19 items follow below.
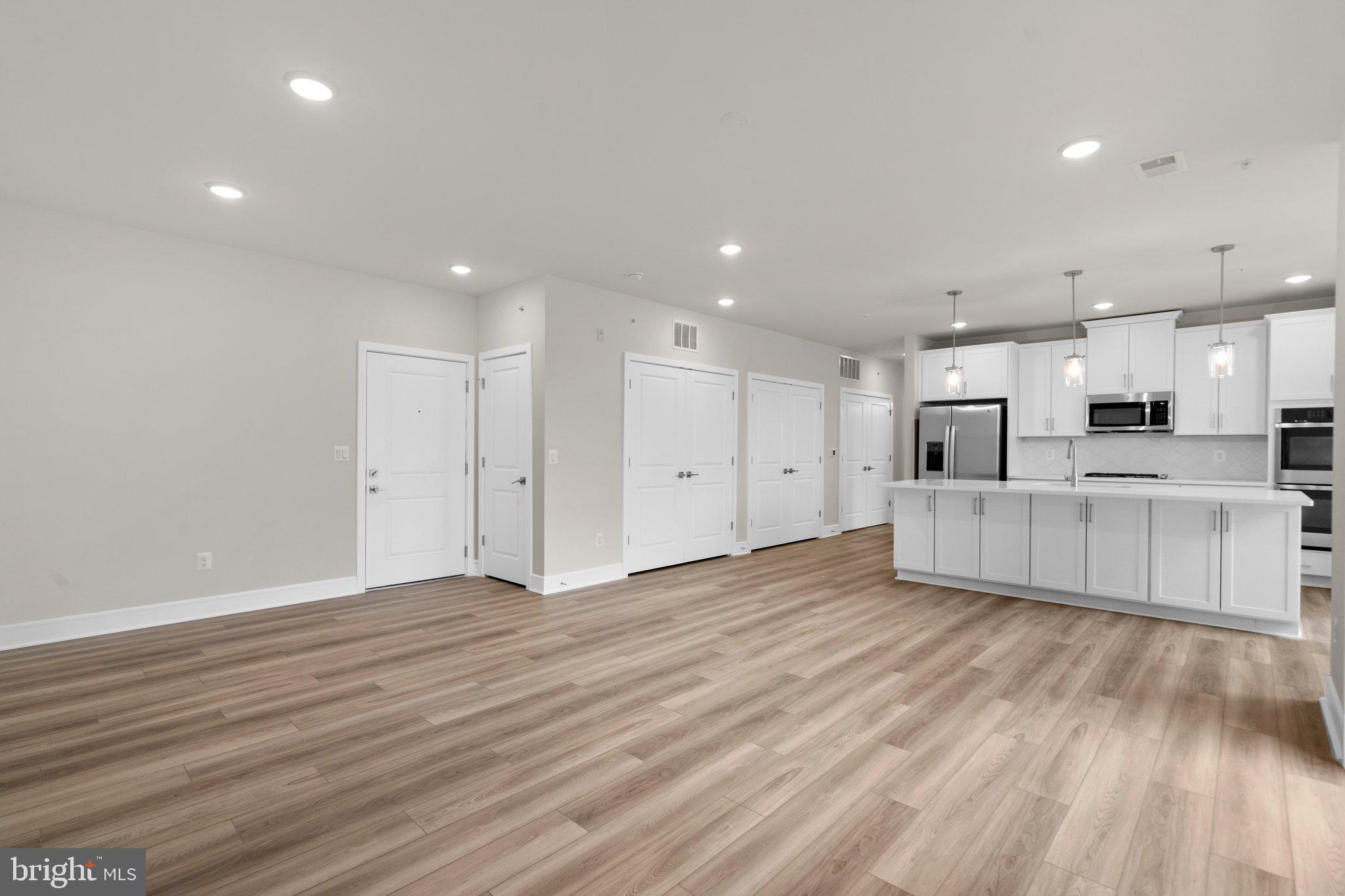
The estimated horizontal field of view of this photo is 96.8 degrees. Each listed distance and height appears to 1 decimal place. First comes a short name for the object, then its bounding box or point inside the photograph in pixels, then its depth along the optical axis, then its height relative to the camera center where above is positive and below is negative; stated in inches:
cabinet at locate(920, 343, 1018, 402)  295.0 +38.3
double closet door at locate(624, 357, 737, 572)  242.2 -8.6
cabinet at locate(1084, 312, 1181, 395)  258.1 +40.8
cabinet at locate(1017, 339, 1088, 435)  283.4 +24.4
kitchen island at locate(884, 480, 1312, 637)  160.6 -31.0
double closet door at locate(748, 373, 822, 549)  299.6 -9.7
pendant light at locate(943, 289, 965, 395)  232.1 +26.1
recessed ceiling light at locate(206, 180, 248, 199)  140.9 +59.9
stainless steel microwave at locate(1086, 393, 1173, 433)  257.4 +14.8
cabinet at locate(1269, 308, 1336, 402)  222.4 +34.6
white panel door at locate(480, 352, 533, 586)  219.5 -9.0
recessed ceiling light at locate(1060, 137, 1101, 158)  117.1 +59.6
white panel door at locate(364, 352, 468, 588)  215.3 -10.6
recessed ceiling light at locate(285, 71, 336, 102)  98.6 +59.8
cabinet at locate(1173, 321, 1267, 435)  239.8 +23.9
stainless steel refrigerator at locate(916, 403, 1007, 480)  300.4 +1.7
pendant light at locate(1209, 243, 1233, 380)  170.1 +24.9
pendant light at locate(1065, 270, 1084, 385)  195.9 +25.3
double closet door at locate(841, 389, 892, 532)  362.3 -9.1
